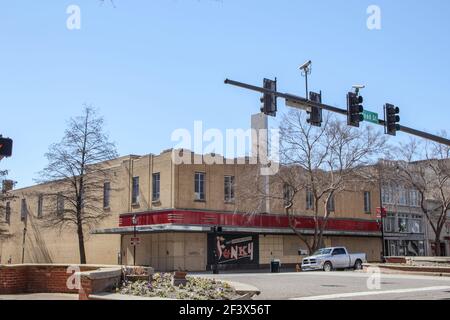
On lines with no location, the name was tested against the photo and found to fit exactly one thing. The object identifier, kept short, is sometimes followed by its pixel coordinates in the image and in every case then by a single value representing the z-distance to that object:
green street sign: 19.89
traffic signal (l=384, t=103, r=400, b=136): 19.84
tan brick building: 42.50
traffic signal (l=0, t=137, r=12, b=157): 10.03
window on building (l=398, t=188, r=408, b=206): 65.00
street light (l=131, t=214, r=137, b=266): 39.38
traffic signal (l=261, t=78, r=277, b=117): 17.02
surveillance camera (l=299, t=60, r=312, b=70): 20.05
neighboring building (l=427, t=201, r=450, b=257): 67.63
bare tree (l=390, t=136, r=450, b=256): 44.53
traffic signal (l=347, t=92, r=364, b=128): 18.78
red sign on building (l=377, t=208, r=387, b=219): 51.42
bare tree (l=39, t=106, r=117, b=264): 42.31
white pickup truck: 37.12
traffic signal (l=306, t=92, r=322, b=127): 18.64
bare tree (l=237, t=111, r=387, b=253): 40.91
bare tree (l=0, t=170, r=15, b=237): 57.00
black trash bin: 38.52
